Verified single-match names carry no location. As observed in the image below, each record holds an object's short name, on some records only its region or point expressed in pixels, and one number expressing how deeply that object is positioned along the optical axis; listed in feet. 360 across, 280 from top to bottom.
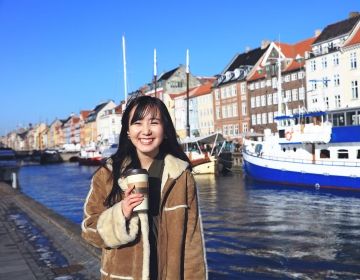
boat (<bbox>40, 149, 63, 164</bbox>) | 350.23
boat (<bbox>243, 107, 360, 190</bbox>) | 92.53
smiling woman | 8.65
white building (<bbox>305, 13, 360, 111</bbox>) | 170.09
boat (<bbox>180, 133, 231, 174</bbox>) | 148.46
